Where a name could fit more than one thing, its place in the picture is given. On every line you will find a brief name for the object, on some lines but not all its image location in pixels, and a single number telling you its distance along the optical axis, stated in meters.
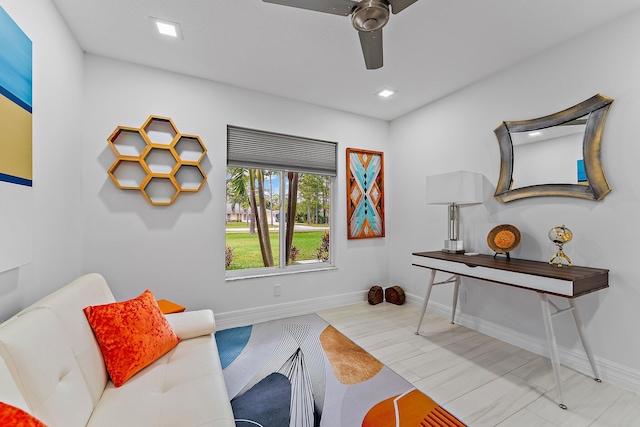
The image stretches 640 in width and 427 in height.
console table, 1.77
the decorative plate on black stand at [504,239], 2.43
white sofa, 0.90
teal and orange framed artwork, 3.74
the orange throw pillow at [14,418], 0.65
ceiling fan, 1.42
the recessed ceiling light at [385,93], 3.11
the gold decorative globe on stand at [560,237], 2.08
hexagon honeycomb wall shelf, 2.53
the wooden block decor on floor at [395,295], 3.65
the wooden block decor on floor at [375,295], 3.67
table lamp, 2.65
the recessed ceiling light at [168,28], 2.05
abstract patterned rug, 1.66
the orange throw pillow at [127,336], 1.36
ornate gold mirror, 2.08
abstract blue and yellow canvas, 1.27
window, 3.16
